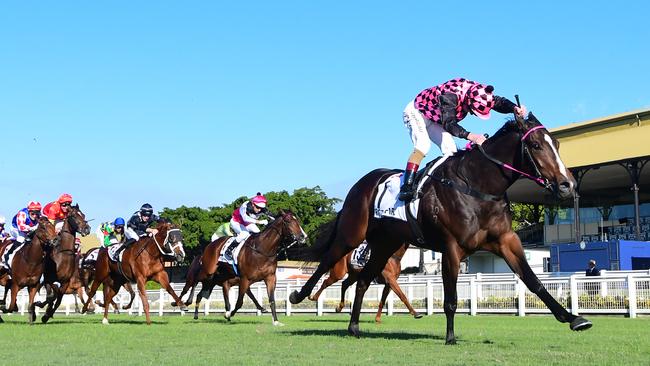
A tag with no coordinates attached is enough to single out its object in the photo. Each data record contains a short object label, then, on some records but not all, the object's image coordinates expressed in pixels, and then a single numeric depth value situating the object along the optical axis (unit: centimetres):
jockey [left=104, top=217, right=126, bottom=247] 2565
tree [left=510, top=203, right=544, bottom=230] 7419
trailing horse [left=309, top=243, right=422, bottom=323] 1853
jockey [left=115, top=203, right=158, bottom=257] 2091
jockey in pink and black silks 1007
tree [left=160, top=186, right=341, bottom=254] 7738
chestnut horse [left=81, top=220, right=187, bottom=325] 1902
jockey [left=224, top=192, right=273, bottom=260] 2019
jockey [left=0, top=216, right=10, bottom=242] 2444
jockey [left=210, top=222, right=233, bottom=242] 2519
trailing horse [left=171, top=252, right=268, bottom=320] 2155
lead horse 940
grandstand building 4250
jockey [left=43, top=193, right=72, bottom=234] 1945
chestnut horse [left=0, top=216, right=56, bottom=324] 1841
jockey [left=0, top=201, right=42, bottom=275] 1966
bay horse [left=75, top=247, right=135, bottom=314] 2550
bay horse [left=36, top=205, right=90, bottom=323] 1859
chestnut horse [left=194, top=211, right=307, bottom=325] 1850
